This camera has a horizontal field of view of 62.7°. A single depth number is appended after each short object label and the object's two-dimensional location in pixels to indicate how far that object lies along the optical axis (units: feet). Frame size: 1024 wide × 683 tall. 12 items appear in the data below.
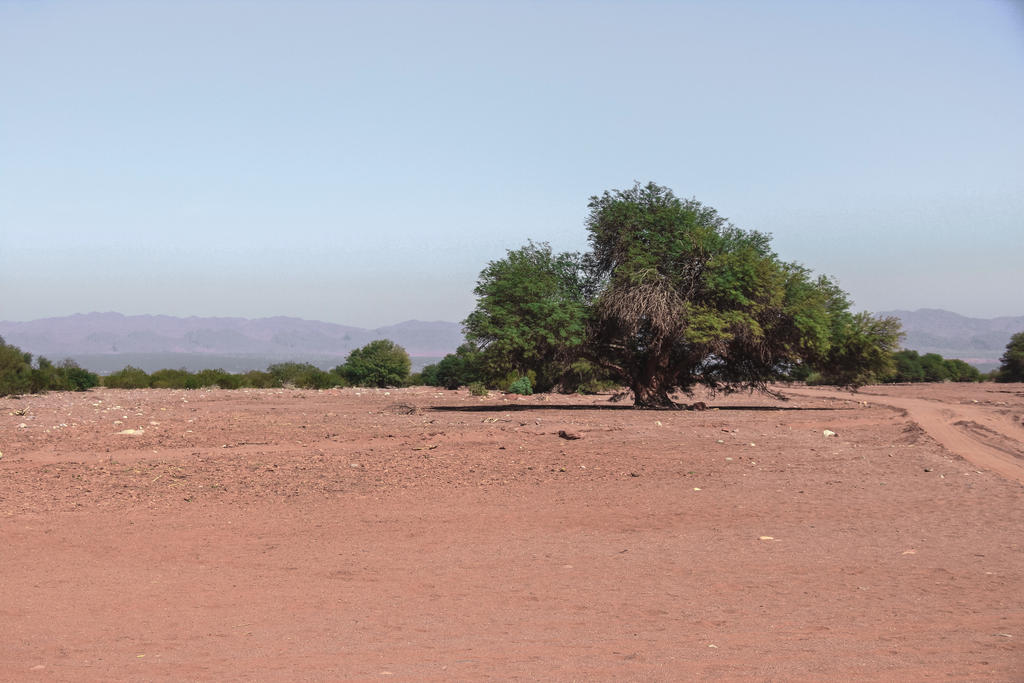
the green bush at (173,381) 156.66
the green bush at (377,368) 180.55
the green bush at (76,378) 140.08
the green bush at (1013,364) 205.16
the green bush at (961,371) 216.33
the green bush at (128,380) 155.84
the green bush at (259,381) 167.84
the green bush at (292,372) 175.19
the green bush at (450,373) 169.00
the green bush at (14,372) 112.47
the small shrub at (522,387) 140.97
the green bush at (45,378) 124.75
